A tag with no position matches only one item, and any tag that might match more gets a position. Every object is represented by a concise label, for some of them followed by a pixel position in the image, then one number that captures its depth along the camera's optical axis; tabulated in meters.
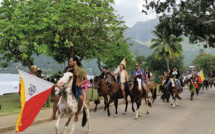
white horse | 6.66
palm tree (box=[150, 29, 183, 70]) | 57.41
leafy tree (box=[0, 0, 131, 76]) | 17.34
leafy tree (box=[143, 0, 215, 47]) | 23.58
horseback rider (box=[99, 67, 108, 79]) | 12.96
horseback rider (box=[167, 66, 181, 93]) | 17.12
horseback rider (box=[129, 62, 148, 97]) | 12.21
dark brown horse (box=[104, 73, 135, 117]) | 12.70
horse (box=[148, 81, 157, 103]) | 18.81
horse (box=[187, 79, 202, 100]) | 21.70
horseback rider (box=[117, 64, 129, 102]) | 13.22
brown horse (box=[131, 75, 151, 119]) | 11.92
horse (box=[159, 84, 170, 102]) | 20.22
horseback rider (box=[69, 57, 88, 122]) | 7.20
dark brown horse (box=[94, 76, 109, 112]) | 13.25
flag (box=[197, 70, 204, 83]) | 25.52
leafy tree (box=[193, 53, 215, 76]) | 91.66
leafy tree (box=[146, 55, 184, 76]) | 69.19
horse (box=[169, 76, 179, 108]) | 16.67
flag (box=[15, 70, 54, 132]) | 6.51
